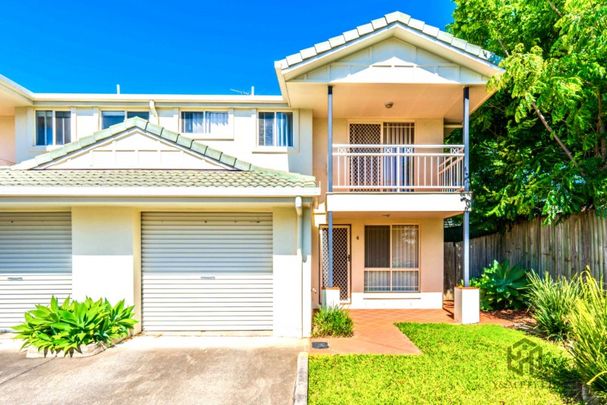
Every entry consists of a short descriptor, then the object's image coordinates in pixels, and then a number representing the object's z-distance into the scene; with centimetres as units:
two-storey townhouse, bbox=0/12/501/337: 724
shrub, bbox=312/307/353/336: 742
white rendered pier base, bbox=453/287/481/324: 834
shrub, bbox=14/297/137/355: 621
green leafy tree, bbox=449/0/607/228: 688
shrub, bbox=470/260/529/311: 921
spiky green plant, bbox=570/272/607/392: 411
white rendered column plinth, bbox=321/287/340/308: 817
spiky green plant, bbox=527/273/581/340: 671
